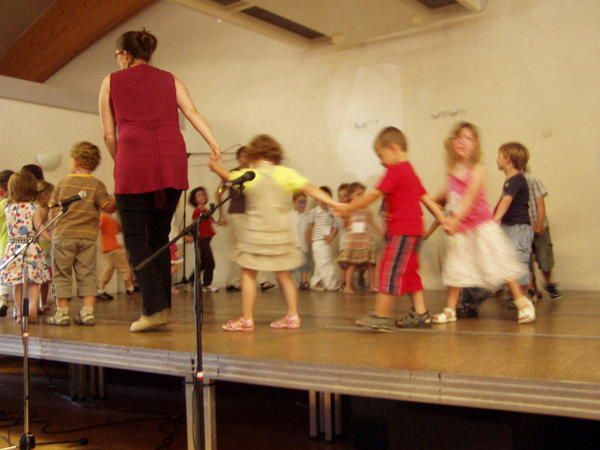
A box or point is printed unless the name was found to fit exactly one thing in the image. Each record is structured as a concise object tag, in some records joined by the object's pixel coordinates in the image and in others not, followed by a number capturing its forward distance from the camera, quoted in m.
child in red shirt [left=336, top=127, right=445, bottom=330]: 3.95
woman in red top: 3.81
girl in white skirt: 4.18
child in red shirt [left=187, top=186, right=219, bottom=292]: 9.28
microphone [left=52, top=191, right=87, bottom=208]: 3.69
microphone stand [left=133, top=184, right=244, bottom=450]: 2.55
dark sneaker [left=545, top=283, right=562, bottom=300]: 6.75
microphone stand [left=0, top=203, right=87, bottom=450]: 3.48
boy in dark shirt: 5.01
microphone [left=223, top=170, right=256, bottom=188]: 2.81
